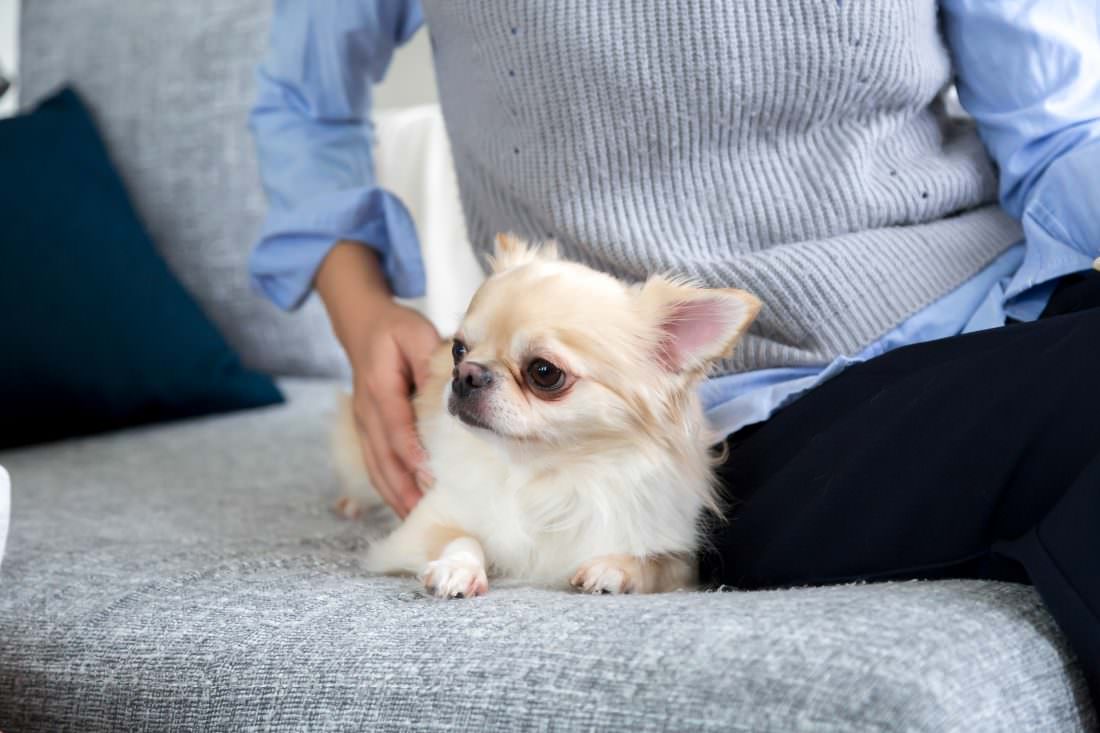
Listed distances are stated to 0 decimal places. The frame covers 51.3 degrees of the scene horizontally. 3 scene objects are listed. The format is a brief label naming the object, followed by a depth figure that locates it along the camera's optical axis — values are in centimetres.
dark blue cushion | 179
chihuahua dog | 96
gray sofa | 67
